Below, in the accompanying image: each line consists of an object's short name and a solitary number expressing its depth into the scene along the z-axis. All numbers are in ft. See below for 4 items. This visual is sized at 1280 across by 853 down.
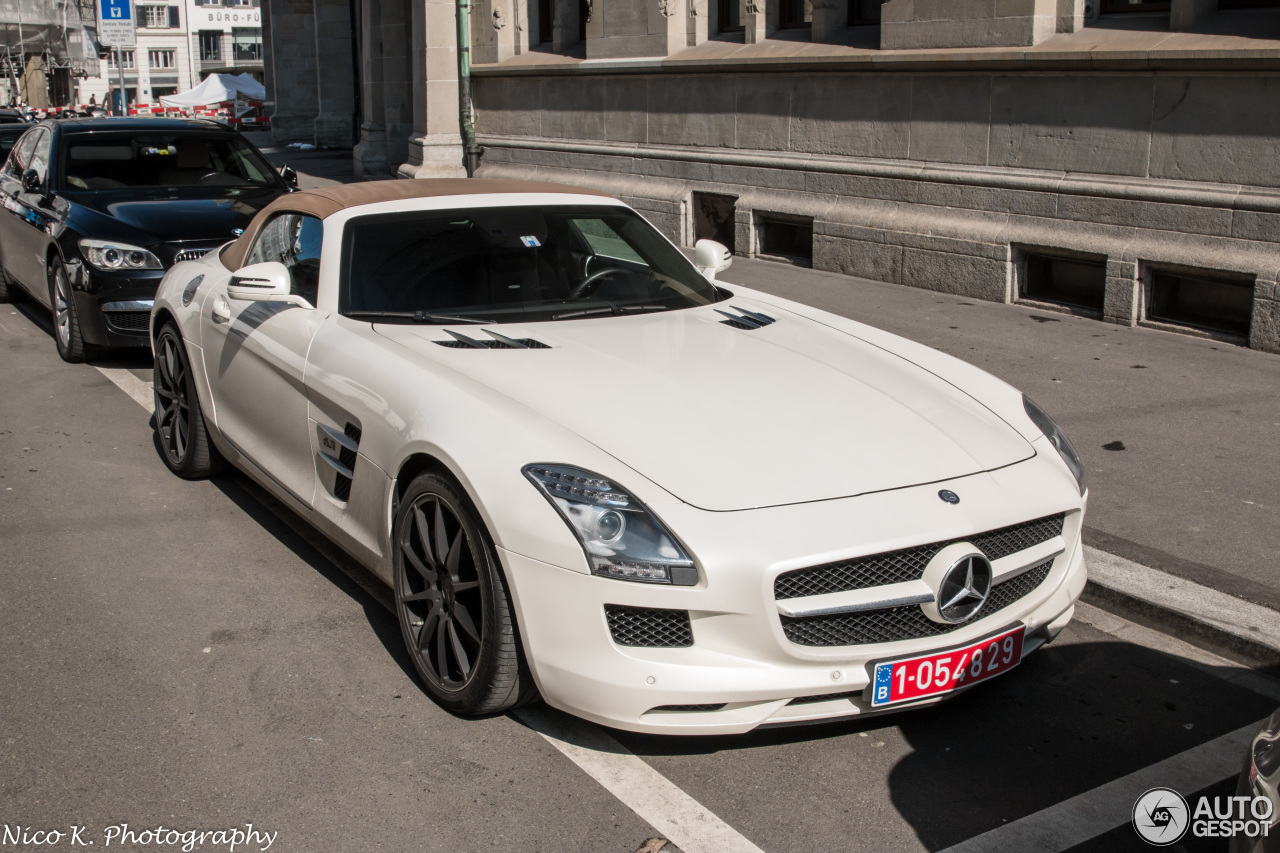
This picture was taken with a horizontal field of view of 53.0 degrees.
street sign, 88.38
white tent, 181.47
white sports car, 10.60
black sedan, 26.63
